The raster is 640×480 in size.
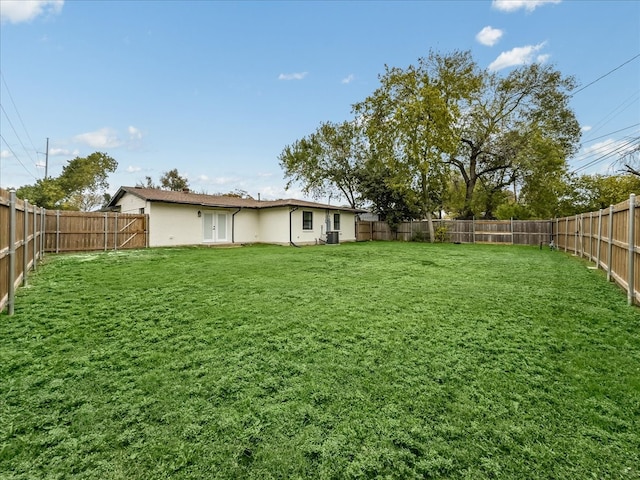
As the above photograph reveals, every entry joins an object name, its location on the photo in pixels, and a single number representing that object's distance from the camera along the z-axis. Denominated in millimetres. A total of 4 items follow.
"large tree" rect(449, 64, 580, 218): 20358
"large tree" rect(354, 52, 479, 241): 18859
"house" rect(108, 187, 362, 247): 14430
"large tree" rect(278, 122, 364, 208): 26703
